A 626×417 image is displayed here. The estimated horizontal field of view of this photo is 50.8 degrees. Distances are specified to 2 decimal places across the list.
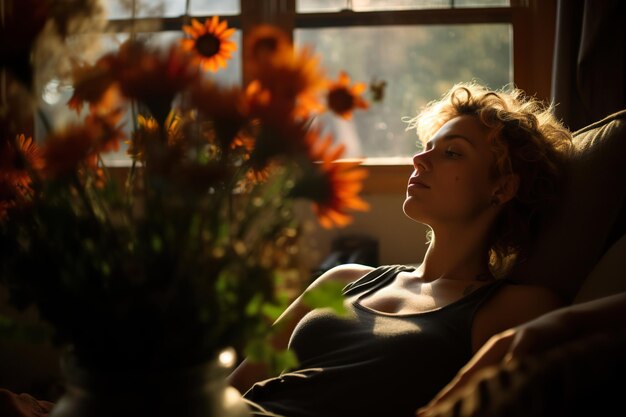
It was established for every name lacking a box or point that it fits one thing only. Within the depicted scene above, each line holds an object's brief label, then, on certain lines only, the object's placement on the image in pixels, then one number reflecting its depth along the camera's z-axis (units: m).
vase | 0.61
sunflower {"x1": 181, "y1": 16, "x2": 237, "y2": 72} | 0.69
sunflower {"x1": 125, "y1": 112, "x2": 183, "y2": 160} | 0.64
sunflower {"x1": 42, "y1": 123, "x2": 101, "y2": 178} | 0.58
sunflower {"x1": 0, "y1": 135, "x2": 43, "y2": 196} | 0.64
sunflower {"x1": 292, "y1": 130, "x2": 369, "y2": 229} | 0.62
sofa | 0.64
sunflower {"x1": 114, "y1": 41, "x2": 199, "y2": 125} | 0.59
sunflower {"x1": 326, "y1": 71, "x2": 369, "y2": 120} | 0.63
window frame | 2.37
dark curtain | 1.96
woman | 1.22
